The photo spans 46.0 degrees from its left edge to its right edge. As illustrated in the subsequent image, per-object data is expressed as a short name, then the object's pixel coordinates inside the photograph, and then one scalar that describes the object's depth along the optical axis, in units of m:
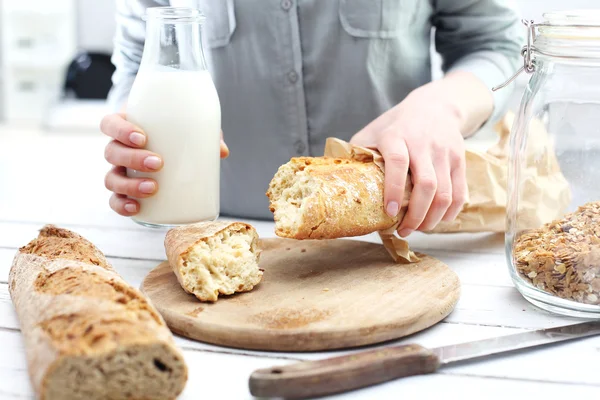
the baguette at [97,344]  0.72
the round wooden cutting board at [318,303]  0.95
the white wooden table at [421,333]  0.85
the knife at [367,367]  0.79
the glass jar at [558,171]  1.03
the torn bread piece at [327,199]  1.17
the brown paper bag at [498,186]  1.18
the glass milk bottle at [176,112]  1.29
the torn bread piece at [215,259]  1.08
